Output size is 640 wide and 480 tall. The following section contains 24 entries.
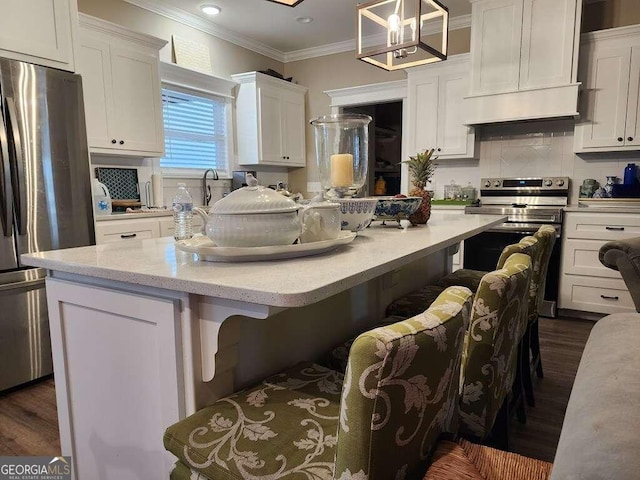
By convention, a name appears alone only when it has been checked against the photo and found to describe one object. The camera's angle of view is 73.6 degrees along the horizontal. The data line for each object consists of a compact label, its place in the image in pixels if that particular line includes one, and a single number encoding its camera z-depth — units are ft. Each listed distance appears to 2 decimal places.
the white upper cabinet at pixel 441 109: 13.46
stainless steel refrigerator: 7.50
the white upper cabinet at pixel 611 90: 11.12
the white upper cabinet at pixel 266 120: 15.15
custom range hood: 11.25
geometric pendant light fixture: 6.98
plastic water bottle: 4.76
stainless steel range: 11.51
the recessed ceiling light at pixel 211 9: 12.88
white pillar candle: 5.67
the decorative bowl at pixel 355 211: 4.87
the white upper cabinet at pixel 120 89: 10.09
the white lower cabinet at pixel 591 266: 10.71
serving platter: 3.36
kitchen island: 2.89
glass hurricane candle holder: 5.68
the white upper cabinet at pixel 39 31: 7.61
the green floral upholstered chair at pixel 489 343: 3.30
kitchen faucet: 14.55
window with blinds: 13.56
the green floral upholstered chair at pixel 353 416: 1.98
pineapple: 6.48
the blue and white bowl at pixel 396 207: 6.05
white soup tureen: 3.41
